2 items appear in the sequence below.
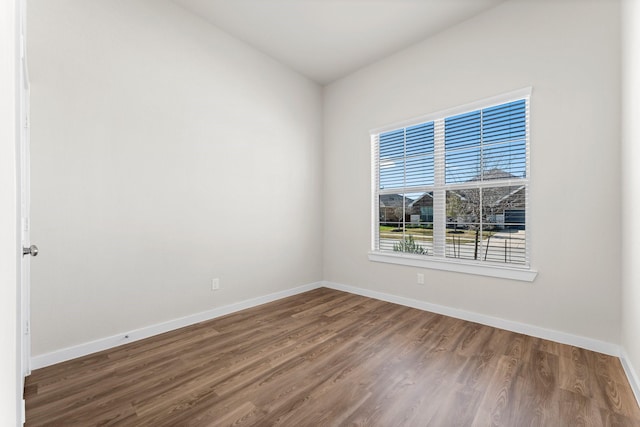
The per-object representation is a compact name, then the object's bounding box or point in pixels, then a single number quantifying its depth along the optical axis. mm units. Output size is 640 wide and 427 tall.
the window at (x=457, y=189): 2781
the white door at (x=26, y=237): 1841
